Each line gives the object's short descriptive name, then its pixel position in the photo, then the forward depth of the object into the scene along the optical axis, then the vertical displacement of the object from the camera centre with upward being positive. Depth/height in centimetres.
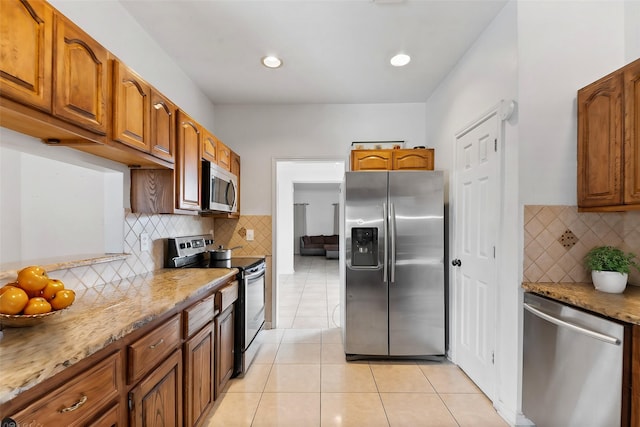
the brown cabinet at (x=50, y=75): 98 +56
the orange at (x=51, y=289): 102 -25
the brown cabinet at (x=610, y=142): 149 +44
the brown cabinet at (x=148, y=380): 81 -61
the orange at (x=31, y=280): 101 -22
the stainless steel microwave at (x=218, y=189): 244 +29
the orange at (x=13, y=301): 94 -27
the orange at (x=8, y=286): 98 -24
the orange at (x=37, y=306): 97 -30
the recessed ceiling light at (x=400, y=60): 247 +141
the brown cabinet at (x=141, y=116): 147 +61
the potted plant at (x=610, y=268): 155 -26
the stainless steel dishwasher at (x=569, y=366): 126 -72
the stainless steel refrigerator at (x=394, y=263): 263 -39
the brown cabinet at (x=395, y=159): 310 +66
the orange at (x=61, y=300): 102 -29
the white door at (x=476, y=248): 204 -22
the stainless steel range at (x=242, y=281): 237 -55
